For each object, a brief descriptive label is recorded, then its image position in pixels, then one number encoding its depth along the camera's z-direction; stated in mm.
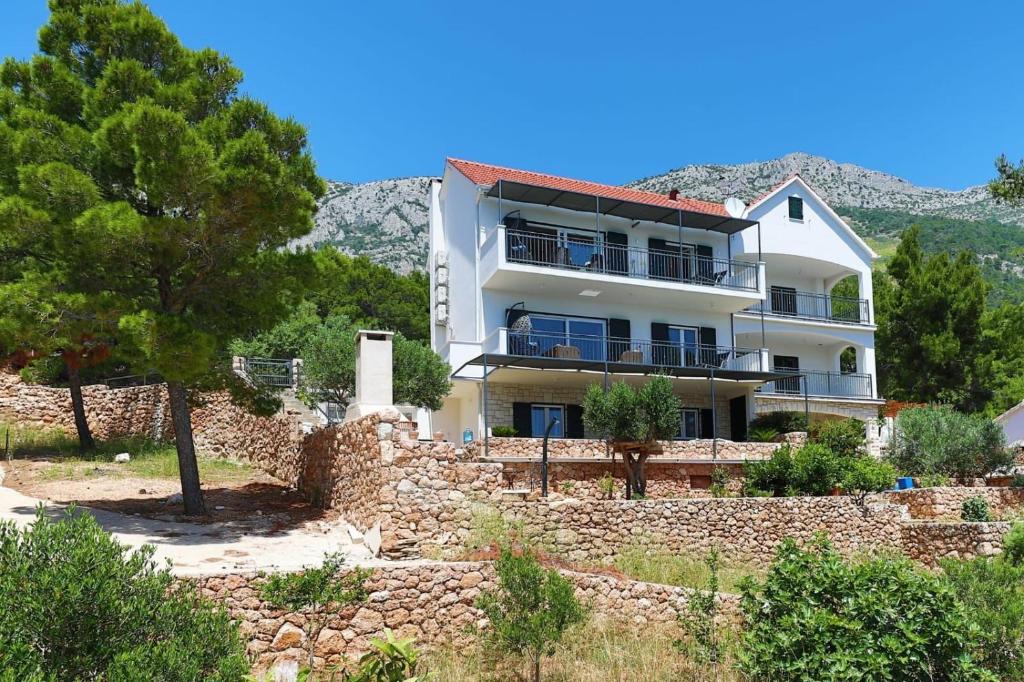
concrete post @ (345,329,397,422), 15016
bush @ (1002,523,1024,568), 14875
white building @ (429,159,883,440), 24547
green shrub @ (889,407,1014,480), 22797
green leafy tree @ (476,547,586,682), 9438
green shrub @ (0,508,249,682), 5785
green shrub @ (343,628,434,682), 8891
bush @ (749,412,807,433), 26359
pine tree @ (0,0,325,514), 13086
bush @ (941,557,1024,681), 9898
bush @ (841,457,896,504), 19672
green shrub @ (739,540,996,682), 8992
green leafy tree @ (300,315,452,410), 19844
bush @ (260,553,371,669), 8875
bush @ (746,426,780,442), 25781
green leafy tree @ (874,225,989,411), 34312
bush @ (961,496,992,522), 19625
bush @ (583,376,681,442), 18562
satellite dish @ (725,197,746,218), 29831
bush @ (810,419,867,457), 23578
